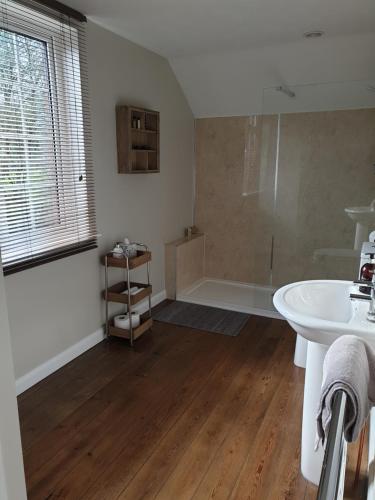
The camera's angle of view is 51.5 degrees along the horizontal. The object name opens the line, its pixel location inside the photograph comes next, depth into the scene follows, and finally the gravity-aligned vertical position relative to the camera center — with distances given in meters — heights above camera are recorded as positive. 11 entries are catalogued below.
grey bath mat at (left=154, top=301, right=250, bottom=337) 3.32 -1.39
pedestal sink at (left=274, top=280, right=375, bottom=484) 1.40 -0.64
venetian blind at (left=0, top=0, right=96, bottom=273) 2.14 +0.13
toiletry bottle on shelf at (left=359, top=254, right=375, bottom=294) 1.78 -0.49
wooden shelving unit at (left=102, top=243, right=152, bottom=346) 2.89 -1.02
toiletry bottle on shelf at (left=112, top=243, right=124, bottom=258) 2.94 -0.69
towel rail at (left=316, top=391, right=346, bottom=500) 0.69 -0.53
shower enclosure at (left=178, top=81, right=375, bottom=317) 3.48 -0.29
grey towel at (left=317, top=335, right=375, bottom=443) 0.86 -0.50
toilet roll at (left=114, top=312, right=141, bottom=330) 3.04 -1.24
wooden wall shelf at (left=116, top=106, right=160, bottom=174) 2.93 +0.15
